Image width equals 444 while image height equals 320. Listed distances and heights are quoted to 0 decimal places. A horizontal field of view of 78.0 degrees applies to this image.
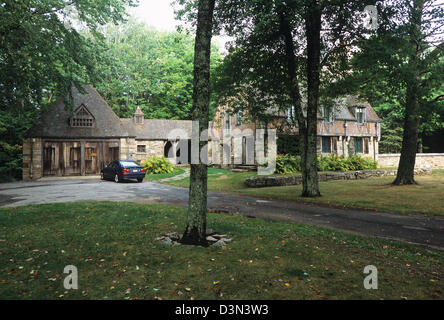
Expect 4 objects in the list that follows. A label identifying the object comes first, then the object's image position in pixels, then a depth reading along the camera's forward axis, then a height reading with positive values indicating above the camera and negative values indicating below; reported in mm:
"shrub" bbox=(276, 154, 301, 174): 22883 -595
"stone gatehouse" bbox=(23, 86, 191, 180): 25078 +1645
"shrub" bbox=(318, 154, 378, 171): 26953 -641
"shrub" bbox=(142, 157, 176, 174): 27108 -870
